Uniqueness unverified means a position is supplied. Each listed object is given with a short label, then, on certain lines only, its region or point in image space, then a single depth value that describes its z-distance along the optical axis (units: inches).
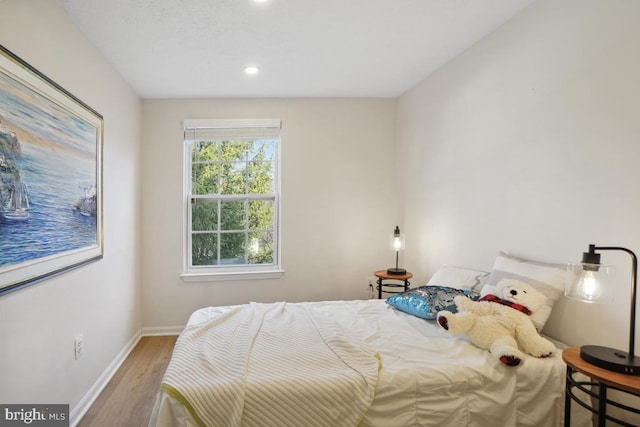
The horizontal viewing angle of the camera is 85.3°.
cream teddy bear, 66.2
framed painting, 61.5
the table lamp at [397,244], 129.9
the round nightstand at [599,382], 49.0
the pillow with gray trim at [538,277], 72.2
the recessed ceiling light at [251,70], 114.7
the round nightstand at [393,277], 126.0
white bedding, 57.5
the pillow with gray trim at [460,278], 92.8
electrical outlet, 85.7
